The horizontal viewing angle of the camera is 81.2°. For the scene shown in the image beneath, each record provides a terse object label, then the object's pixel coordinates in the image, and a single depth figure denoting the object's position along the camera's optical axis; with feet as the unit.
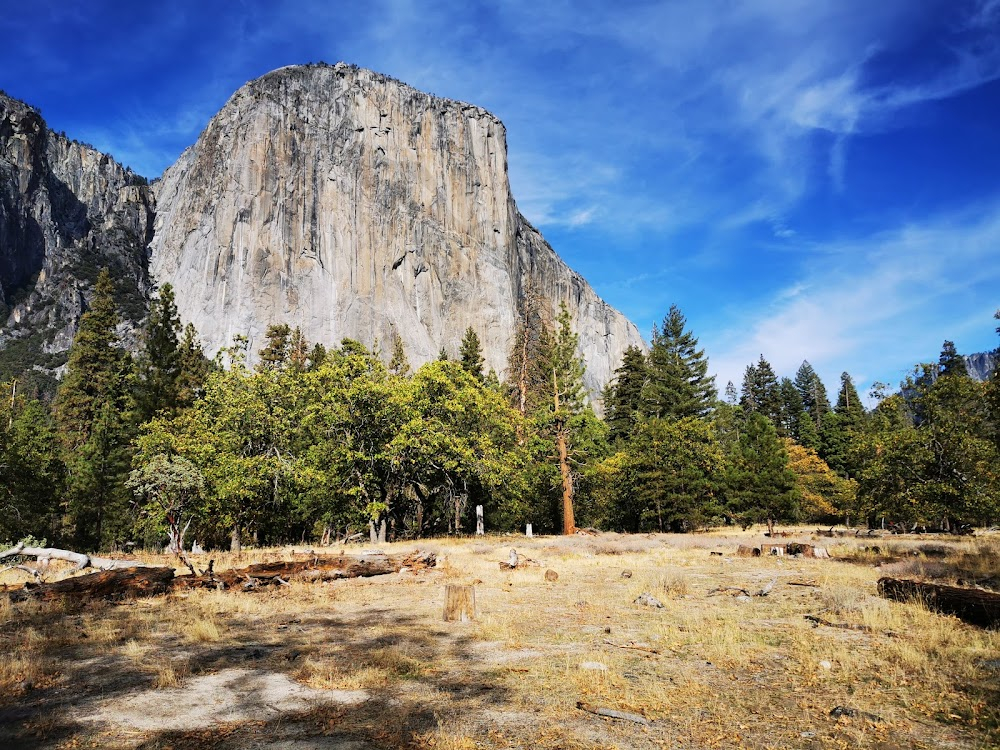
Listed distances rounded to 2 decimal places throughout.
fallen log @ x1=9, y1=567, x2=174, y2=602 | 39.63
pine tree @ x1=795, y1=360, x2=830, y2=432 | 285.02
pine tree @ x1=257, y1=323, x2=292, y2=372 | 183.21
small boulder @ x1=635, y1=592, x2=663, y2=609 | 38.43
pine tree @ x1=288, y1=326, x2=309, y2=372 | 190.23
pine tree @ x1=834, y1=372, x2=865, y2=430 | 242.58
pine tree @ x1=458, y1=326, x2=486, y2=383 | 182.39
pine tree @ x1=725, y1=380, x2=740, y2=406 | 395.22
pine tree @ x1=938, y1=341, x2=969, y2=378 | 247.09
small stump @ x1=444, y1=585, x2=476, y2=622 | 35.55
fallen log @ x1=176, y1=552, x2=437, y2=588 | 48.14
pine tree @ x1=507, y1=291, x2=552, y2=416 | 158.85
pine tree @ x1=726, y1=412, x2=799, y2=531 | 127.24
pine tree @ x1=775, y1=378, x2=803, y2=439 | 270.05
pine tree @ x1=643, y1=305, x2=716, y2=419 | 169.58
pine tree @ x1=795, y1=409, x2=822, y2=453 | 238.72
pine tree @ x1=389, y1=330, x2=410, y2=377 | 197.13
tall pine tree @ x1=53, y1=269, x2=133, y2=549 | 113.91
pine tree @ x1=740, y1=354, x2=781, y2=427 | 268.41
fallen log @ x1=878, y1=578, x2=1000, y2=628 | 29.56
